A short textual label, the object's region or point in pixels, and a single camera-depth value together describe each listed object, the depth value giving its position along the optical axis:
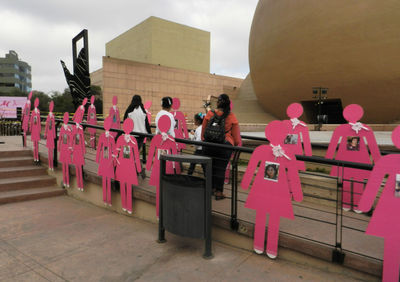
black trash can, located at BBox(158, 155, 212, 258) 3.21
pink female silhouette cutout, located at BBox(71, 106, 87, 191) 5.63
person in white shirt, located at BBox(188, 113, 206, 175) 4.89
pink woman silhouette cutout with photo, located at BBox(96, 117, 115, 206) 4.86
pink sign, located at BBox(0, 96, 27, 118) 19.59
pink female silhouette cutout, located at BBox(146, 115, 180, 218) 4.25
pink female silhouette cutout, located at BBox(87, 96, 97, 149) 9.04
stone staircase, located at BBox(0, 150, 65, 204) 5.83
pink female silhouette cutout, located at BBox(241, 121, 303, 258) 3.05
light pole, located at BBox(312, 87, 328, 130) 18.09
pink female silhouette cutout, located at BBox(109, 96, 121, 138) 7.72
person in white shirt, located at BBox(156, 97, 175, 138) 4.97
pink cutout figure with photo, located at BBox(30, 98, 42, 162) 6.97
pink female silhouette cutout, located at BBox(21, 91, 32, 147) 7.91
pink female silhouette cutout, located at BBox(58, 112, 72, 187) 5.89
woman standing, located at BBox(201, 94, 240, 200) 4.16
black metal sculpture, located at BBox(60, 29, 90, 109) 12.54
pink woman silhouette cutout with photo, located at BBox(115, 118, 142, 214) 4.46
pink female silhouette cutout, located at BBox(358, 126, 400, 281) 2.46
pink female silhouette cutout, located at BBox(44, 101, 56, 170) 6.54
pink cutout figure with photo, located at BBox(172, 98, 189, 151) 7.13
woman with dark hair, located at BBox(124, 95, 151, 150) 5.55
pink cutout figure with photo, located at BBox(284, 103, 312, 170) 5.09
